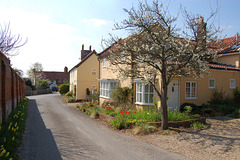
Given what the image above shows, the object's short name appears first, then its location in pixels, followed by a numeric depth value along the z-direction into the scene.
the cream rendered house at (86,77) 26.70
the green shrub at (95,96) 20.51
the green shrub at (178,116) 9.87
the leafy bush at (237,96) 15.98
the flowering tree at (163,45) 7.71
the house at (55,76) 68.05
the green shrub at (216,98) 14.63
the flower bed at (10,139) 5.47
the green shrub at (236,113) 12.36
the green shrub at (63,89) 35.00
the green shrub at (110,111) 12.17
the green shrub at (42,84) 48.03
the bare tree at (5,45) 11.79
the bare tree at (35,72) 60.31
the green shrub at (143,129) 8.63
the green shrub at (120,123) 9.72
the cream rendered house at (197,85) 13.35
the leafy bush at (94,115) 13.32
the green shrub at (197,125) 9.30
